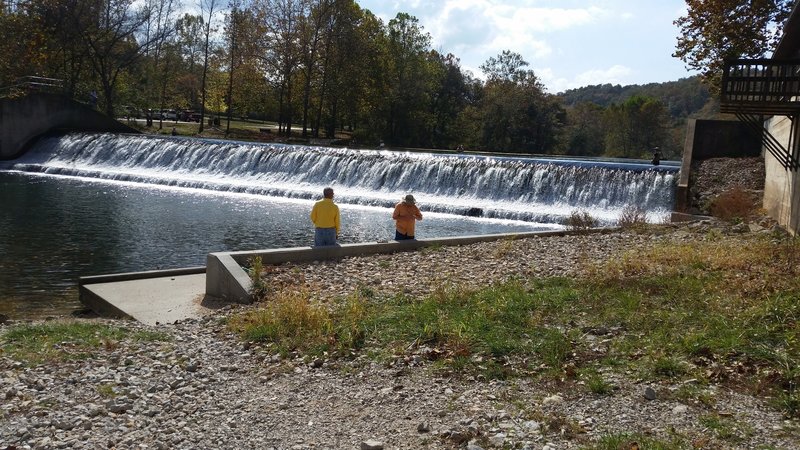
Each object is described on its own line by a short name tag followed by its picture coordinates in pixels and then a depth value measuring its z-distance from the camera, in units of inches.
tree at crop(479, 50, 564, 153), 2054.6
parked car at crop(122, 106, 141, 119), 1936.8
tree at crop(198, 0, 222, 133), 1870.3
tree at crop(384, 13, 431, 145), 1923.0
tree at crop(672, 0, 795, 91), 957.2
